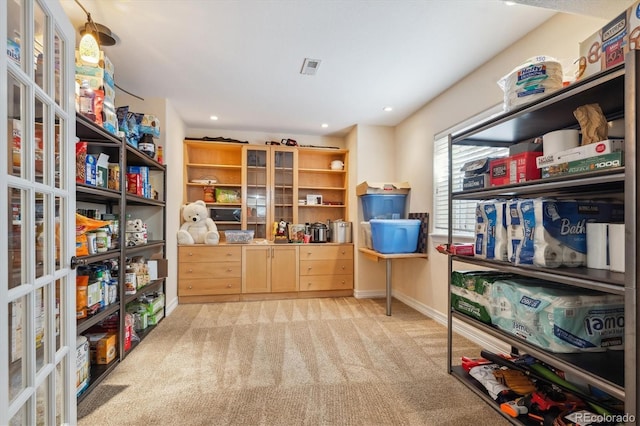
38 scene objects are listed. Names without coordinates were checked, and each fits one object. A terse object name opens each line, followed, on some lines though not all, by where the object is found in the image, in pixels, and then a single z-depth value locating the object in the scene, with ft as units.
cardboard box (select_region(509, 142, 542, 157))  5.27
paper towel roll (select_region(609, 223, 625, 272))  3.92
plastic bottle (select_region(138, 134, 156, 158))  9.05
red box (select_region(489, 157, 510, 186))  5.54
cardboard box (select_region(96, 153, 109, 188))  6.60
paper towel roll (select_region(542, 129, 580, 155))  4.53
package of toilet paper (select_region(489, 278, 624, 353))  4.33
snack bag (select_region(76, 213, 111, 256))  5.78
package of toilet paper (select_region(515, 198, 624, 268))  4.56
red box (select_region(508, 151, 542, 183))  5.08
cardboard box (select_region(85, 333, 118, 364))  6.69
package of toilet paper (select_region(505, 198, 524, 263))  5.06
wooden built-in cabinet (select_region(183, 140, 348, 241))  14.12
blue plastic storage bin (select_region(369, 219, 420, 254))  11.09
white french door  3.16
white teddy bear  12.51
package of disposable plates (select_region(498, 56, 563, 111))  4.89
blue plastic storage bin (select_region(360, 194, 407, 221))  12.64
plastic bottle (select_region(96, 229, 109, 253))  6.45
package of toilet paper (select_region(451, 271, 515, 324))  5.84
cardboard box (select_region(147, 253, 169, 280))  9.37
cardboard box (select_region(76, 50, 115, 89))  6.25
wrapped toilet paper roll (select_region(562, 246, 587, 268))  4.57
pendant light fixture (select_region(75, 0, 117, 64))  5.80
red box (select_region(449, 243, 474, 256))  6.44
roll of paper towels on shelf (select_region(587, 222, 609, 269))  4.22
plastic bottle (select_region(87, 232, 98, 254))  6.09
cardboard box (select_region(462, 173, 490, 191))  6.06
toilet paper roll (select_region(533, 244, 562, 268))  4.56
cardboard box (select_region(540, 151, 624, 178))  3.72
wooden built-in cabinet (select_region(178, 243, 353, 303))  12.33
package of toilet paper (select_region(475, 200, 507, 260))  5.49
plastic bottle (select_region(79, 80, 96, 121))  6.09
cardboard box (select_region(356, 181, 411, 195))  12.19
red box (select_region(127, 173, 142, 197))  8.51
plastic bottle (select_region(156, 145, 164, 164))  10.13
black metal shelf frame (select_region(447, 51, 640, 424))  3.33
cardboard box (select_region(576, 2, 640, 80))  3.72
